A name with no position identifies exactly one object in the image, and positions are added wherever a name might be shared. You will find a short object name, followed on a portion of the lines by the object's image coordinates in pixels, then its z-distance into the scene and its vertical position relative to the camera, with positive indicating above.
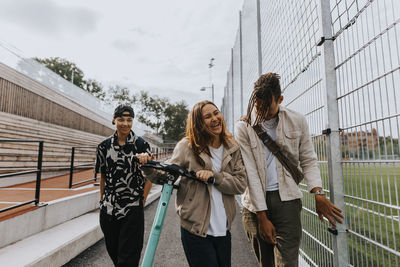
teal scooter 1.47 -0.21
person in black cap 2.29 -0.39
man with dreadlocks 1.73 -0.20
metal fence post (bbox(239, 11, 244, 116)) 5.87 +2.64
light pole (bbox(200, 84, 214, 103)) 16.77 +4.51
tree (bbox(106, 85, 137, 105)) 40.41 +10.35
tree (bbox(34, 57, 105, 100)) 38.25 +13.84
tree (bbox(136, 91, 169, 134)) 42.25 +8.38
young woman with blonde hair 1.63 -0.24
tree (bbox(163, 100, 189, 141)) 44.09 +6.23
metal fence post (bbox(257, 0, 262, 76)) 3.93 +1.95
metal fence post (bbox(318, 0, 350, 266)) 1.86 +0.16
